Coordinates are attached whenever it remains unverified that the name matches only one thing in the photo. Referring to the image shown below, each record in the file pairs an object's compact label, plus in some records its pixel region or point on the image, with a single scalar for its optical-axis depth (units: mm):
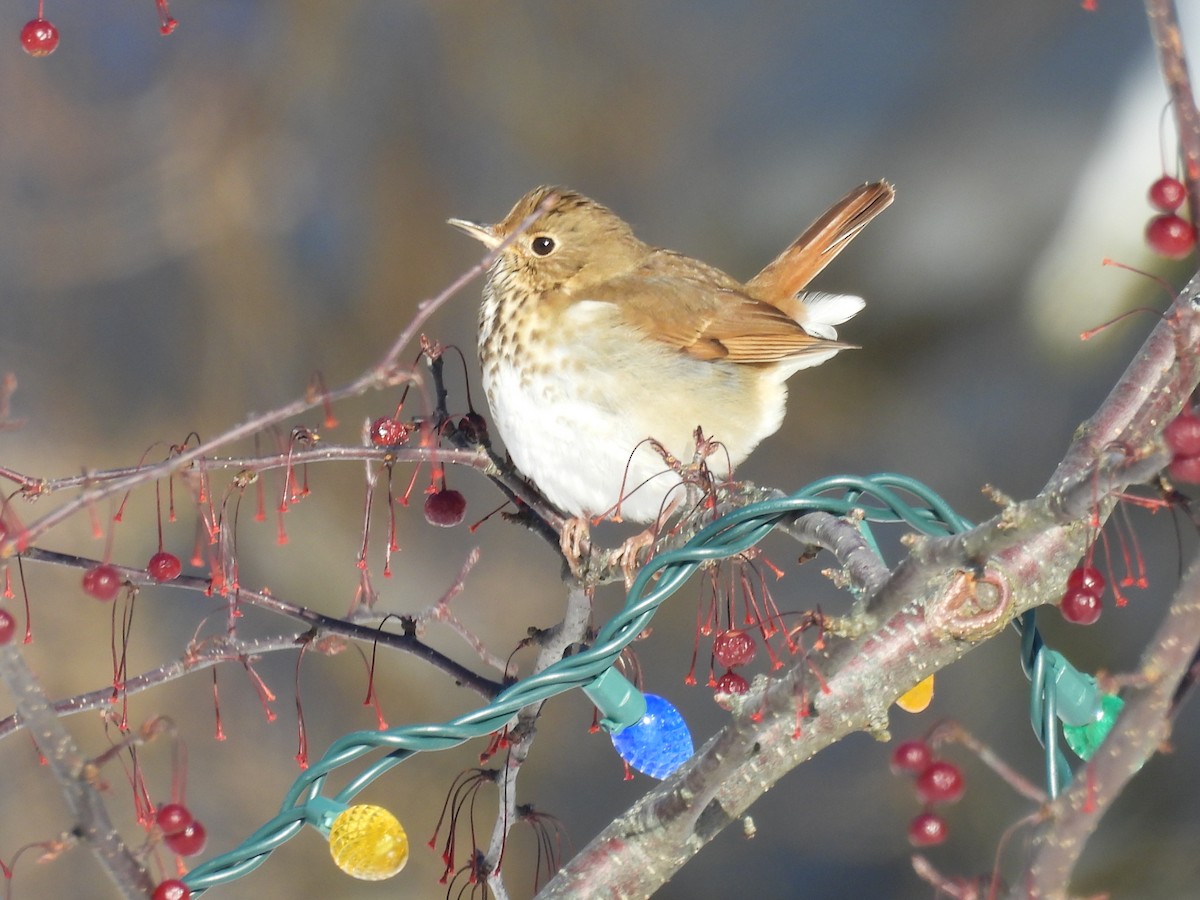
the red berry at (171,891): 5431
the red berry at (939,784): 5439
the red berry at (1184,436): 4869
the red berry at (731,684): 5528
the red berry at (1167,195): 5418
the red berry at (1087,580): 5450
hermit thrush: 5656
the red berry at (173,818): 5446
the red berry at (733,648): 5517
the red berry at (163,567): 5509
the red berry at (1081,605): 5449
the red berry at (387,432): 5525
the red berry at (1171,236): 5423
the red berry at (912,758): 5442
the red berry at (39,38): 5527
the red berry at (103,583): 5476
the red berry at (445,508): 5569
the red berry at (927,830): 5438
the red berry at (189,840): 5465
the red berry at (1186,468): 4956
